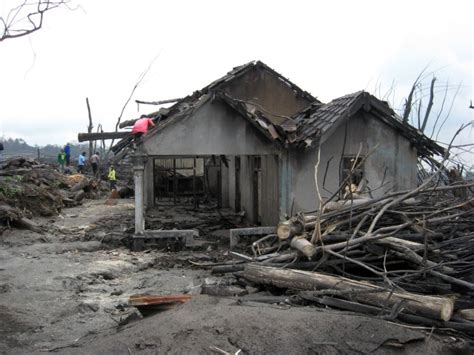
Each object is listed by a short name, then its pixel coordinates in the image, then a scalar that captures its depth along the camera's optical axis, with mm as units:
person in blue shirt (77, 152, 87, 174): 29844
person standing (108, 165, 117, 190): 25938
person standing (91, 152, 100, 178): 29500
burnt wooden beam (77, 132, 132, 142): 14742
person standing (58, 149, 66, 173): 29875
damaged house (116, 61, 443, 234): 12398
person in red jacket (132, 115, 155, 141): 12565
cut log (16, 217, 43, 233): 14828
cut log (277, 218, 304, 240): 7207
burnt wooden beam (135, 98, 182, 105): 18997
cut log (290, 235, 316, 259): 6477
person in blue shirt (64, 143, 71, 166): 30942
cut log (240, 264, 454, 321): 5406
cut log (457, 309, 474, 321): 5398
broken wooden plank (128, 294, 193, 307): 6324
